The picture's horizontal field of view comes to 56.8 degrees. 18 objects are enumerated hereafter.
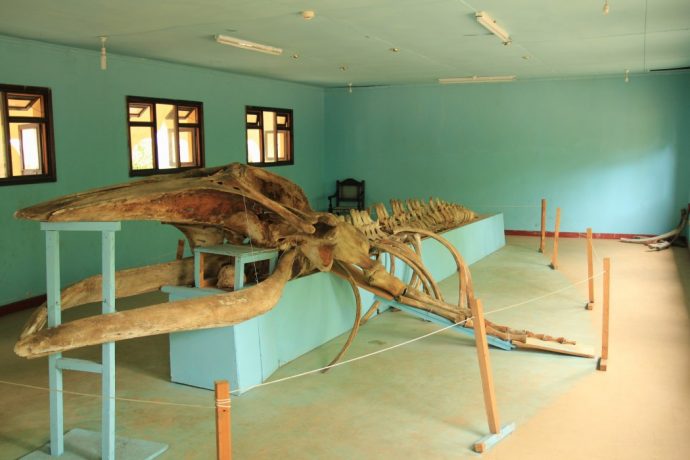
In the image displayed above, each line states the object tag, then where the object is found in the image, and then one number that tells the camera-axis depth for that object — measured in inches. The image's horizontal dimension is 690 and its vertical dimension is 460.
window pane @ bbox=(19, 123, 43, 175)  305.6
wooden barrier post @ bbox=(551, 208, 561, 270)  388.3
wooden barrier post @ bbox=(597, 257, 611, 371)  216.5
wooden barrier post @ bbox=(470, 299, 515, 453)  160.6
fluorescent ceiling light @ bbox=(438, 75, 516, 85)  487.8
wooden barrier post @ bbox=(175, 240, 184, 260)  245.6
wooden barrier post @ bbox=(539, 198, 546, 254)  439.8
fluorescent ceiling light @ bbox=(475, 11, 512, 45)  254.5
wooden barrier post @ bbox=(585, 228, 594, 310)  291.3
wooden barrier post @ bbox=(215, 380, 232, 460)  112.1
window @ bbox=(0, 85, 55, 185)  292.5
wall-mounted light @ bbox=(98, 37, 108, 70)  310.6
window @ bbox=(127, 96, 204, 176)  375.2
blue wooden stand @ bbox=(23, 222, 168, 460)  138.4
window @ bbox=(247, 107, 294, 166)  498.0
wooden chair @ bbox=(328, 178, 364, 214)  581.0
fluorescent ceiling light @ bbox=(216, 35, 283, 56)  300.1
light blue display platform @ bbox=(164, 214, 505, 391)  193.8
